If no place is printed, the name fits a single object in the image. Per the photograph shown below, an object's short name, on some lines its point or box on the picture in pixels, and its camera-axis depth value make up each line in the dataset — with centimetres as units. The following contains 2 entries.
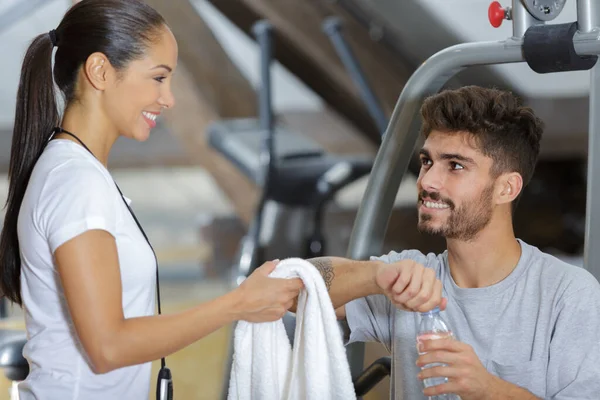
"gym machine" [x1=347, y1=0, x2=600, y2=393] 268
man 259
